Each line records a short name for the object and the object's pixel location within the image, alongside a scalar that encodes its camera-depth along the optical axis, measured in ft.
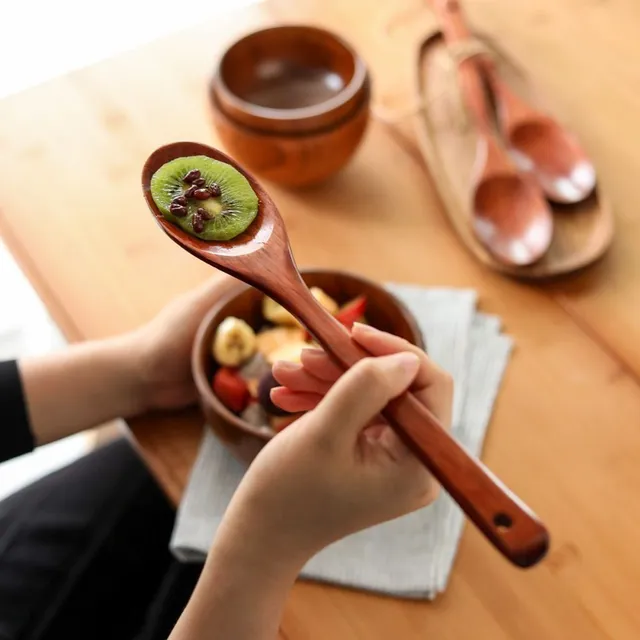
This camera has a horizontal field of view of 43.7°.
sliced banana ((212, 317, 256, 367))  1.68
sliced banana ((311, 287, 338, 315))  1.72
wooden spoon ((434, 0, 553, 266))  2.00
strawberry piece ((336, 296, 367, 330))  1.68
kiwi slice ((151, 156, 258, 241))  1.30
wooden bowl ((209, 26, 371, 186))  1.99
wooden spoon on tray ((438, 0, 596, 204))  2.11
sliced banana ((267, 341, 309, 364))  1.69
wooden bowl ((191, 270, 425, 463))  1.54
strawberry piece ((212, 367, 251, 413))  1.63
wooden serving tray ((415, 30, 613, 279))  2.00
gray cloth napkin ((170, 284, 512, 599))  1.53
